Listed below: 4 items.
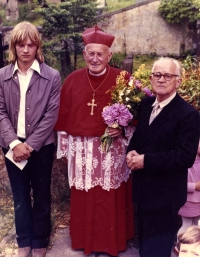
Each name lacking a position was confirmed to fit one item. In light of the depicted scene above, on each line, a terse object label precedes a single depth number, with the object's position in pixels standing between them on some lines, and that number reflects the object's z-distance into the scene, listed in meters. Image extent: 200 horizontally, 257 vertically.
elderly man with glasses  2.85
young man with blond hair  3.44
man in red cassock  3.67
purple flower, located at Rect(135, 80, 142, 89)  3.52
